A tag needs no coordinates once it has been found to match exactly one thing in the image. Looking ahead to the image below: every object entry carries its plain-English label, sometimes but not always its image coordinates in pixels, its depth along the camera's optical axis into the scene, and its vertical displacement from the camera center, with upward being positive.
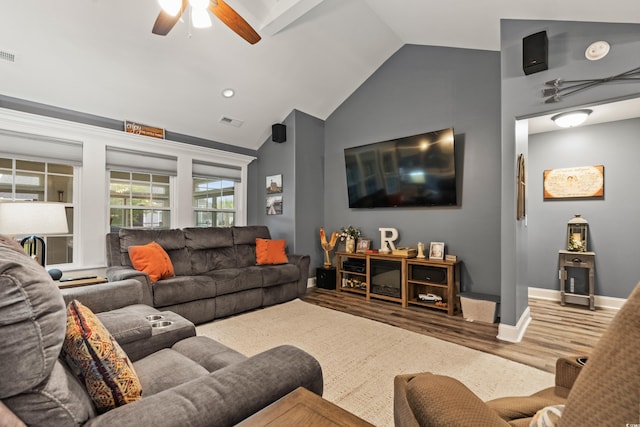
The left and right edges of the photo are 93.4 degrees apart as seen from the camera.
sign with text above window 4.00 +1.22
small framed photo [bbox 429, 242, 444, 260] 3.90 -0.44
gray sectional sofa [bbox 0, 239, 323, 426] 0.72 -0.50
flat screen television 3.89 +0.65
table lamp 2.11 +0.01
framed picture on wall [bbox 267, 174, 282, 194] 5.13 +0.59
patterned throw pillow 0.97 -0.49
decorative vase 4.75 -0.43
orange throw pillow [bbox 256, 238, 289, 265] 4.30 -0.49
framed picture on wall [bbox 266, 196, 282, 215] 5.14 +0.22
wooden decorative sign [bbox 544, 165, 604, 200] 3.87 +0.46
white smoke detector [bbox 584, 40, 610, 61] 2.43 +1.36
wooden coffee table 0.78 -0.53
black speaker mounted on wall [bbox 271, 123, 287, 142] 5.00 +1.42
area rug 2.01 -1.16
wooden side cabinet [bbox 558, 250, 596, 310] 3.77 -0.80
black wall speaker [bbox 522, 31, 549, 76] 2.68 +1.48
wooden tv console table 3.73 -0.83
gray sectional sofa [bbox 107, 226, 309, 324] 3.14 -0.67
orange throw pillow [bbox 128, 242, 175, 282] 3.21 -0.46
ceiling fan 2.05 +1.50
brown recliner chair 0.45 -0.31
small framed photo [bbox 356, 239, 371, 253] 4.72 -0.43
